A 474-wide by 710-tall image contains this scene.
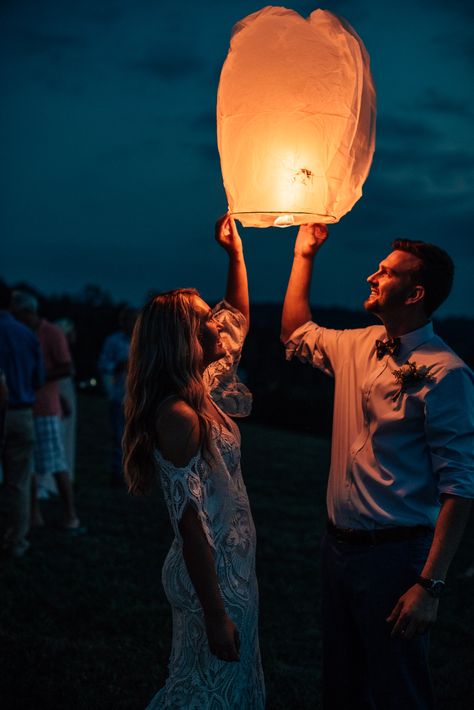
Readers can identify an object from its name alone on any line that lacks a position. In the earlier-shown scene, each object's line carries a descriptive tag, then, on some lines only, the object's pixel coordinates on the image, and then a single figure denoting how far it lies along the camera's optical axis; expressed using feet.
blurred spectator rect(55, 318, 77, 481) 25.79
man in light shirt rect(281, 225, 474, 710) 7.97
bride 7.77
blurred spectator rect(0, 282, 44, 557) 19.69
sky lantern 7.80
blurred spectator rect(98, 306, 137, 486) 27.96
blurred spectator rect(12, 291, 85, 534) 21.88
